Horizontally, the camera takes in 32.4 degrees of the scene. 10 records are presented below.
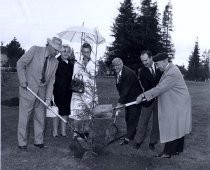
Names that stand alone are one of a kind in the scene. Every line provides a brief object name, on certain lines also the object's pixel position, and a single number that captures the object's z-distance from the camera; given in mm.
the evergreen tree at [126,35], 49062
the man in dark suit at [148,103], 7121
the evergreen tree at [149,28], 49781
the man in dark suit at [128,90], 7559
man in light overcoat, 6500
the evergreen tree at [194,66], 83000
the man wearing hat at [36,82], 6832
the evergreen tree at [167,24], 68825
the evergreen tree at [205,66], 82769
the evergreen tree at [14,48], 80581
